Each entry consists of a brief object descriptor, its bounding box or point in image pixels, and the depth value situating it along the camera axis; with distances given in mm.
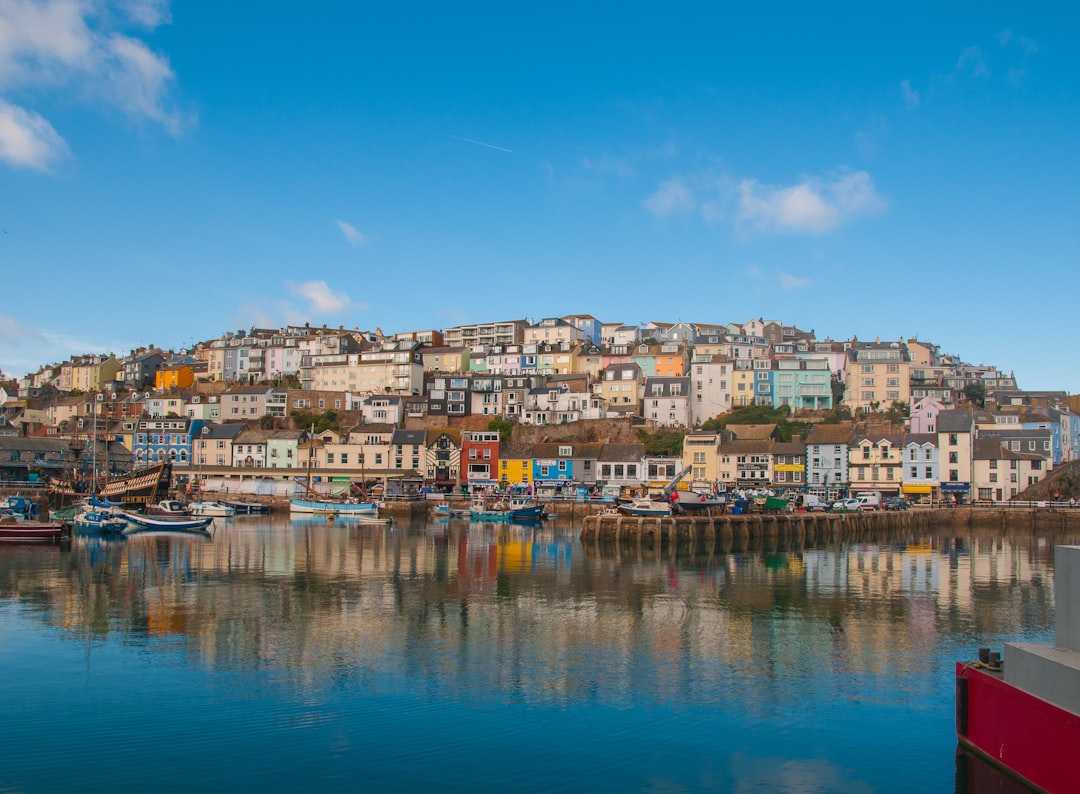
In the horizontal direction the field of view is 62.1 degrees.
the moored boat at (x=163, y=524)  56438
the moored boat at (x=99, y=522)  53875
